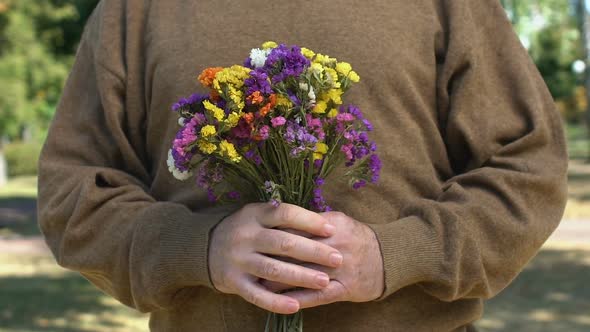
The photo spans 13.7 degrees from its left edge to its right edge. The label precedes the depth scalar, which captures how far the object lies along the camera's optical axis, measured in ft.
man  8.64
